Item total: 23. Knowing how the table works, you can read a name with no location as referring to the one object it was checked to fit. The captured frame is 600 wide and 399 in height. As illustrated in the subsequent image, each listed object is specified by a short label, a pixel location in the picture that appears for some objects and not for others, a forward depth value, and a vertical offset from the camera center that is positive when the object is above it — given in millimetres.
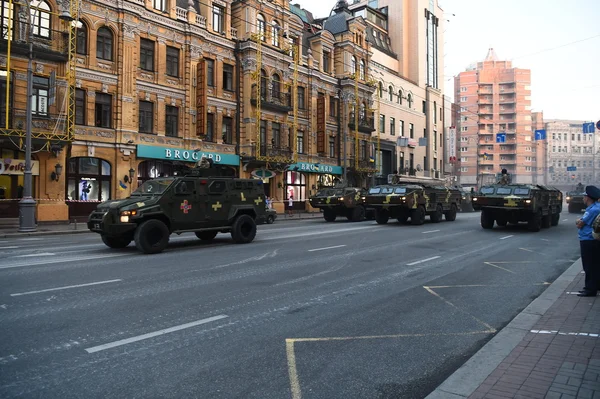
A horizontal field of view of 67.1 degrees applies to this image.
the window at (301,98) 39188 +9231
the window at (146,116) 27312 +5314
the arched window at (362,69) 46194 +13841
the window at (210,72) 31141 +9098
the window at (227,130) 32594 +5323
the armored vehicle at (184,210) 11688 -194
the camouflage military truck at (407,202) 22359 +149
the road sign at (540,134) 40750 +6448
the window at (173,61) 28797 +9143
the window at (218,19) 31875 +13169
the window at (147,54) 27344 +9087
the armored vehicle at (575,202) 36672 +264
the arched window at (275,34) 35459 +13423
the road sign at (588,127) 32088 +5607
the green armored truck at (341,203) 26494 +79
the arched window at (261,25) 33969 +13642
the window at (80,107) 24484 +5238
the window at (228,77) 32594 +9192
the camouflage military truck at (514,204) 18922 +42
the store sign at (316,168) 38347 +3216
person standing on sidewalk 7059 -660
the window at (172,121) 28688 +5264
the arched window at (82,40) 24484 +8904
